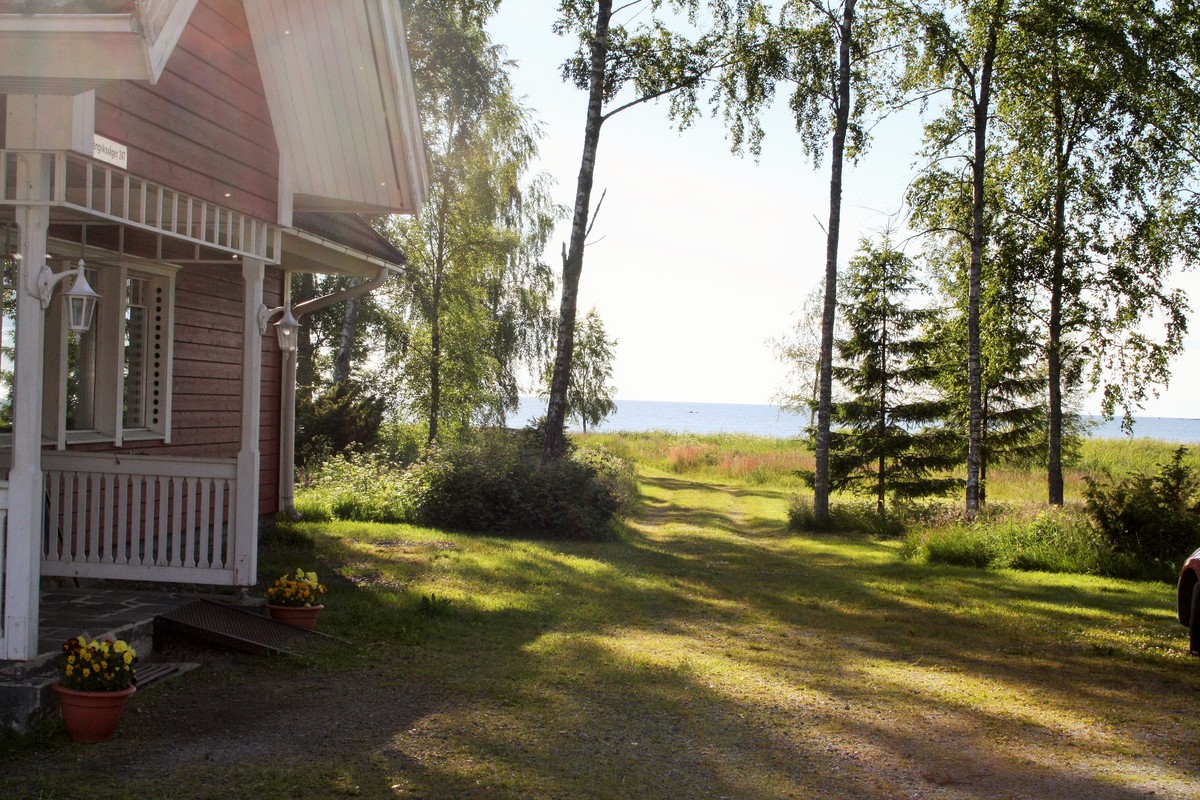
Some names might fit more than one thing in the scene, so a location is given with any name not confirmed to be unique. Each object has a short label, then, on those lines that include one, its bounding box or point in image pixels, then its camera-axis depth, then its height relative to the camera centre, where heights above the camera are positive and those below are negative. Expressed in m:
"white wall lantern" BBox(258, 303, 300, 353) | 9.59 +0.92
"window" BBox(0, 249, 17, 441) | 7.71 +0.70
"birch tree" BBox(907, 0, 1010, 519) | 17.69 +6.75
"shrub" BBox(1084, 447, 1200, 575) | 13.82 -1.06
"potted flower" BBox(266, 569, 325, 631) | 7.88 -1.43
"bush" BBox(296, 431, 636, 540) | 15.60 -1.13
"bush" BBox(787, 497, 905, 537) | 19.50 -1.76
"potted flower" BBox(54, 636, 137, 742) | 5.27 -1.44
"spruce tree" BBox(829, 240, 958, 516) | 21.70 +1.01
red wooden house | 5.53 +1.53
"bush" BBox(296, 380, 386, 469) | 21.61 +0.01
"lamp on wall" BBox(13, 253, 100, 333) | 6.09 +0.72
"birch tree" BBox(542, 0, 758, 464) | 17.47 +6.57
